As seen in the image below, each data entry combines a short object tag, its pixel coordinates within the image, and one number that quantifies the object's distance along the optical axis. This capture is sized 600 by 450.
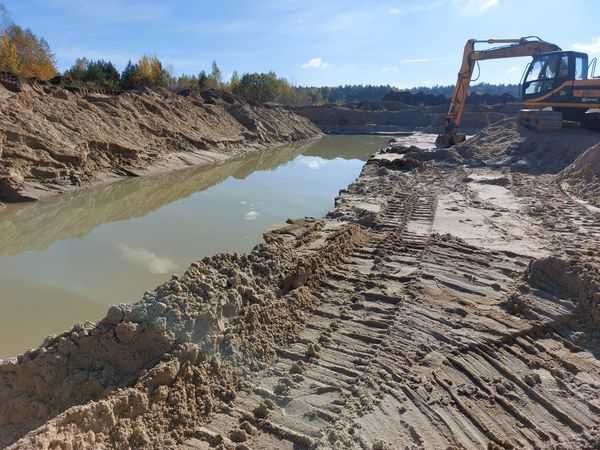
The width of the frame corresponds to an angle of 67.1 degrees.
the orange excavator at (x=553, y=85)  15.71
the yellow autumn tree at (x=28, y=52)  34.62
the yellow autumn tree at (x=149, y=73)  40.56
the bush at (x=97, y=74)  35.41
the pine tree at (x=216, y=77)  56.64
